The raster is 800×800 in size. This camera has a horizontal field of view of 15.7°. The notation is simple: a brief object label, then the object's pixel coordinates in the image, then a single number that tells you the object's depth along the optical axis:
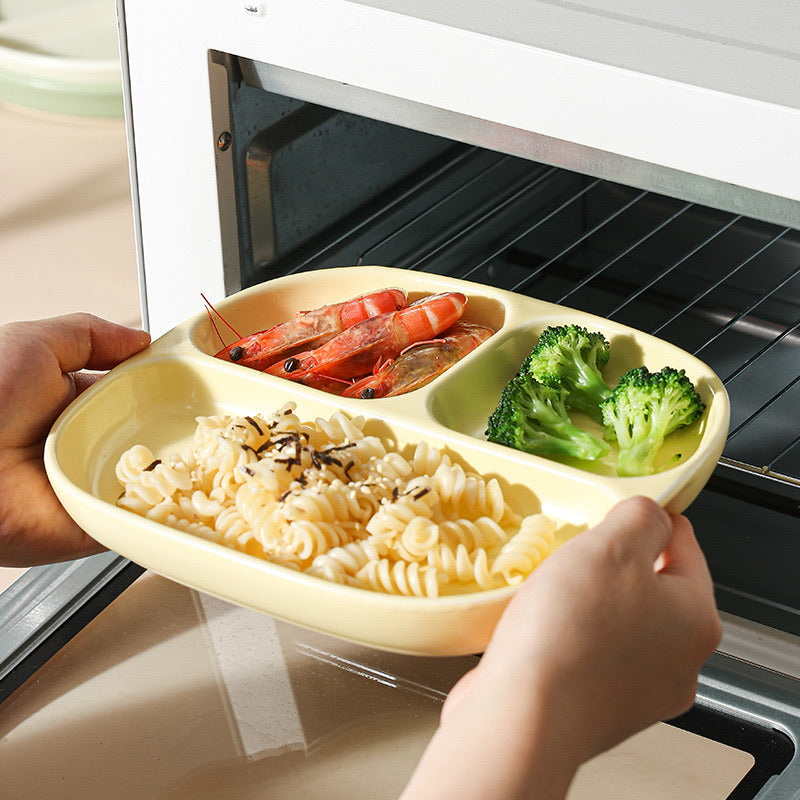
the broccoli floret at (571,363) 0.96
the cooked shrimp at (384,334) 1.00
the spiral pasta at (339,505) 0.90
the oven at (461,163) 0.92
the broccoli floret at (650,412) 0.94
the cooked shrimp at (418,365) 0.99
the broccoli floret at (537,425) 0.95
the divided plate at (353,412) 0.89
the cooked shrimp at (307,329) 1.00
